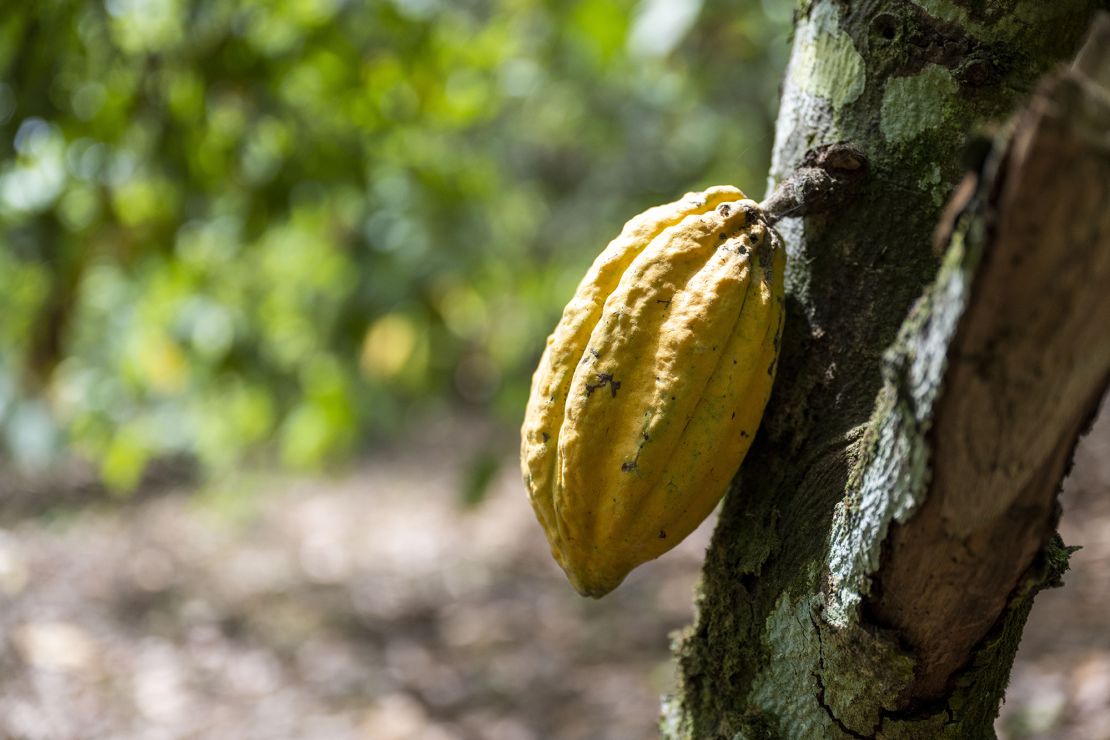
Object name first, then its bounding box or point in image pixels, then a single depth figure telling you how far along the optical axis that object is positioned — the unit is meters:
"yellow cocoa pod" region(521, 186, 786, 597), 1.12
